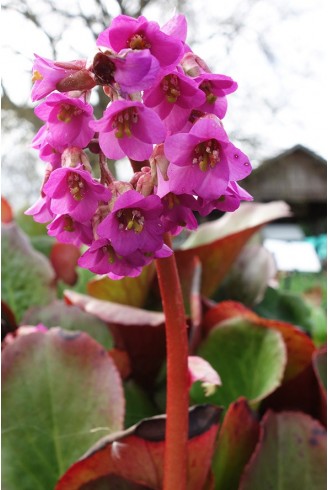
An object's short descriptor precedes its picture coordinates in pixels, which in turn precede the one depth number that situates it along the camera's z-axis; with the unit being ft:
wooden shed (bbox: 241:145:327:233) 39.24
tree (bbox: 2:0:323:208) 17.51
